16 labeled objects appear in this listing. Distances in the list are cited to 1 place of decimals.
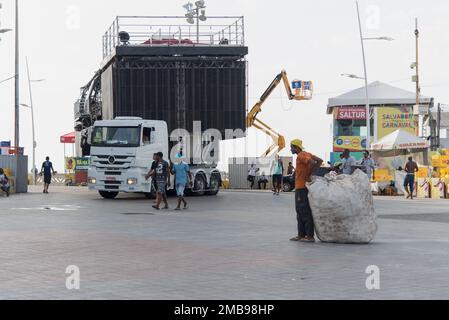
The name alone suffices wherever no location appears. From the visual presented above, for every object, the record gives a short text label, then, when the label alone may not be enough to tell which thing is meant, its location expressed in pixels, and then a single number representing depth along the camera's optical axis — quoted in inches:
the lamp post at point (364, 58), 1961.1
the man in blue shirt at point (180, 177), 1014.4
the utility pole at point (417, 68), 2424.6
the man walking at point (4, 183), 1469.0
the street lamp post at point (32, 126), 2968.8
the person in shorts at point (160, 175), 991.6
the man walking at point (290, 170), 1807.8
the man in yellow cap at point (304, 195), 605.0
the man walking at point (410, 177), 1384.1
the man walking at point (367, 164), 1434.5
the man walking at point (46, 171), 1581.0
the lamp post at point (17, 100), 1766.7
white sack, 587.5
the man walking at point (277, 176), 1562.5
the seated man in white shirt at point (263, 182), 2011.6
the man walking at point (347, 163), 1274.6
